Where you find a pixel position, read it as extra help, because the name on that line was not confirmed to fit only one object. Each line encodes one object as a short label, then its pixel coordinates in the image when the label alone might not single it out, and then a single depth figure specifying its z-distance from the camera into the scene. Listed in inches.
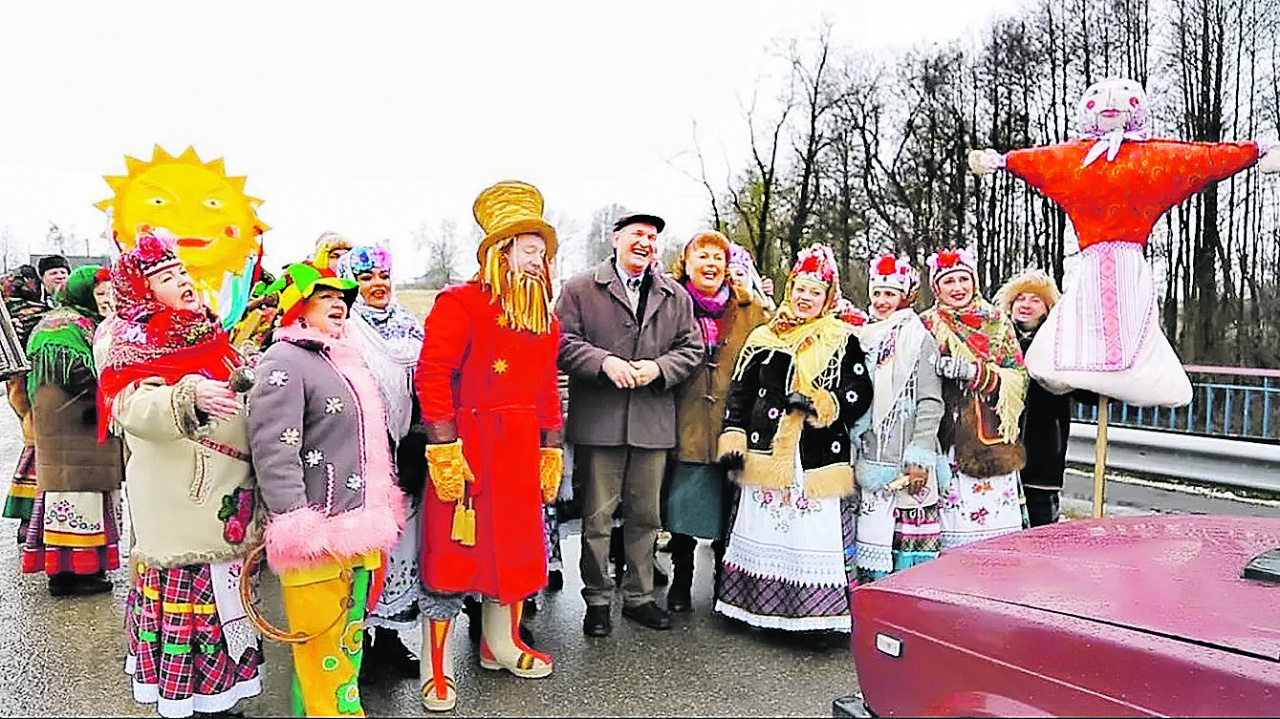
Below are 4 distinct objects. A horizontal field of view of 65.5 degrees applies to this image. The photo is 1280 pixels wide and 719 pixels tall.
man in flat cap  173.3
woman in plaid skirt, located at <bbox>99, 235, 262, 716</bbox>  118.2
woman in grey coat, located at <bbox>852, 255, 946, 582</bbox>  174.6
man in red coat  141.6
